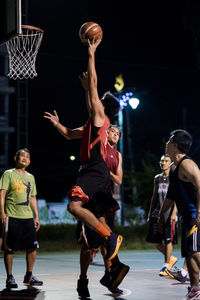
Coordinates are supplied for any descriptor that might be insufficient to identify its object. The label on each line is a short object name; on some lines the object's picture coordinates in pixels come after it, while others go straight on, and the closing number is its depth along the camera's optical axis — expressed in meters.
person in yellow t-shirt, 12.28
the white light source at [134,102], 30.75
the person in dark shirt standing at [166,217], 15.44
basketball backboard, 13.08
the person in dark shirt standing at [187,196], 9.93
